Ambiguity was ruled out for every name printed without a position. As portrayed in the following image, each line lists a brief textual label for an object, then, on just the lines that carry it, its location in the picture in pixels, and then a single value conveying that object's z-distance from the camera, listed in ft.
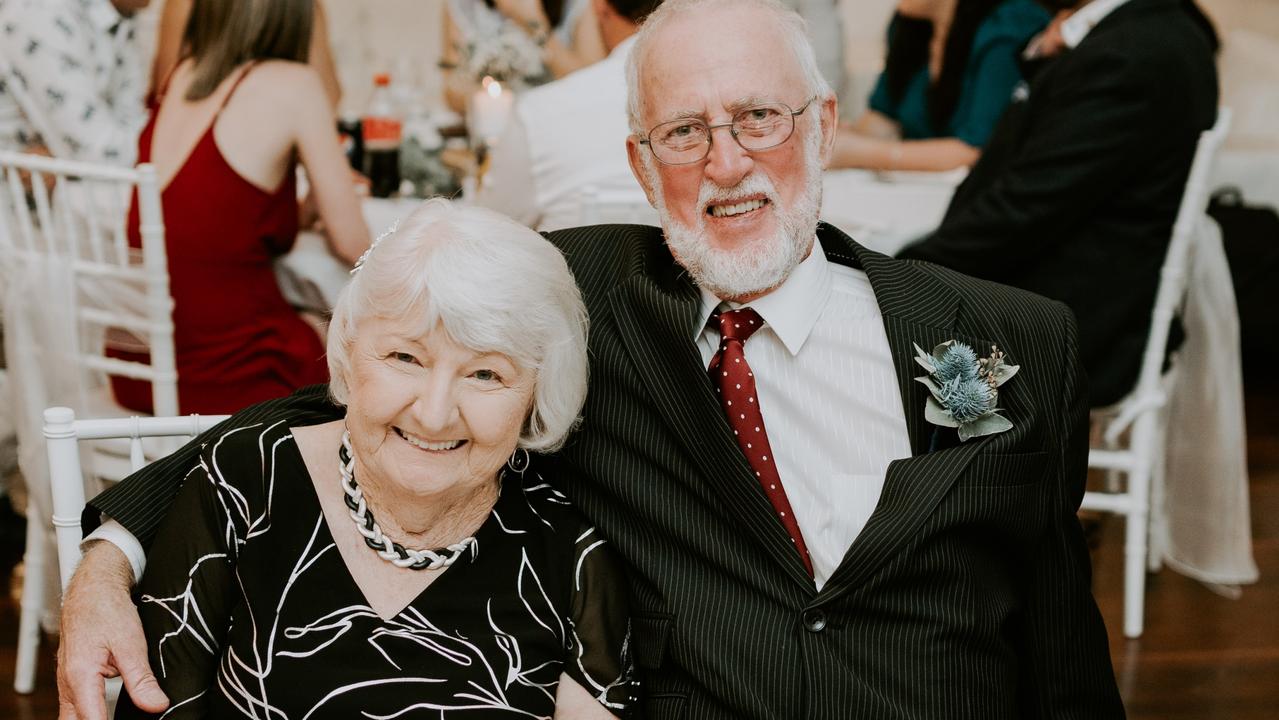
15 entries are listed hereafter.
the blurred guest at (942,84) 12.67
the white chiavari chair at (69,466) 5.11
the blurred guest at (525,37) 12.69
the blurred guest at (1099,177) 9.14
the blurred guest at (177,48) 13.04
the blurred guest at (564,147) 9.45
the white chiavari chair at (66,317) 8.46
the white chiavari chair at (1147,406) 9.37
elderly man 5.03
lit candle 11.59
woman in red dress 9.12
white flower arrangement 12.53
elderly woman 4.84
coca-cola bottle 11.76
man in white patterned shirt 10.57
